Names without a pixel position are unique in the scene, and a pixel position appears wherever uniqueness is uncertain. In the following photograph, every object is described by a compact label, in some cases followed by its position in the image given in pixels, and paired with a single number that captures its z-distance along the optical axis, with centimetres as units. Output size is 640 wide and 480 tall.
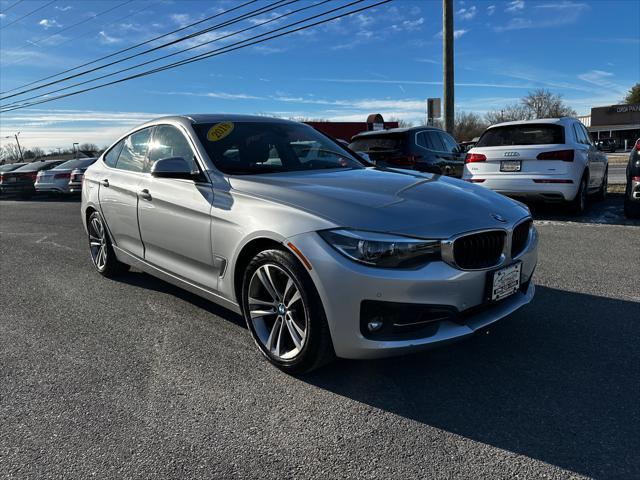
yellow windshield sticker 391
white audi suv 795
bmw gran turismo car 264
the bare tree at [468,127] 8869
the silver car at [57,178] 1709
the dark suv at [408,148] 904
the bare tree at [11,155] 9561
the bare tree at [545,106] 8138
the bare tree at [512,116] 8669
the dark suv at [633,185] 732
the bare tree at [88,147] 9010
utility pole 1338
